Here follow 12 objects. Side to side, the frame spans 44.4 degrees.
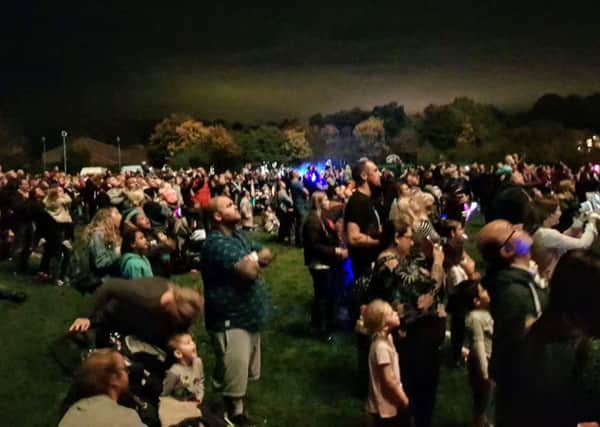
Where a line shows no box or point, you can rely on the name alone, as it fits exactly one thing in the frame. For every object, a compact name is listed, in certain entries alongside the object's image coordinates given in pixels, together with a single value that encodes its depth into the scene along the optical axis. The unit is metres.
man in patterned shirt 5.22
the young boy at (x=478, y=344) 5.32
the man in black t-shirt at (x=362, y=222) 6.27
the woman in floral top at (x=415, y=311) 4.99
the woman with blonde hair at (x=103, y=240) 6.47
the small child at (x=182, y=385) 3.87
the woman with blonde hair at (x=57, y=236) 12.33
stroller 3.81
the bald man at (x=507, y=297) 3.19
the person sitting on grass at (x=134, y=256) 5.70
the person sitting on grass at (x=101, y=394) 3.10
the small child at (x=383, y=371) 4.80
